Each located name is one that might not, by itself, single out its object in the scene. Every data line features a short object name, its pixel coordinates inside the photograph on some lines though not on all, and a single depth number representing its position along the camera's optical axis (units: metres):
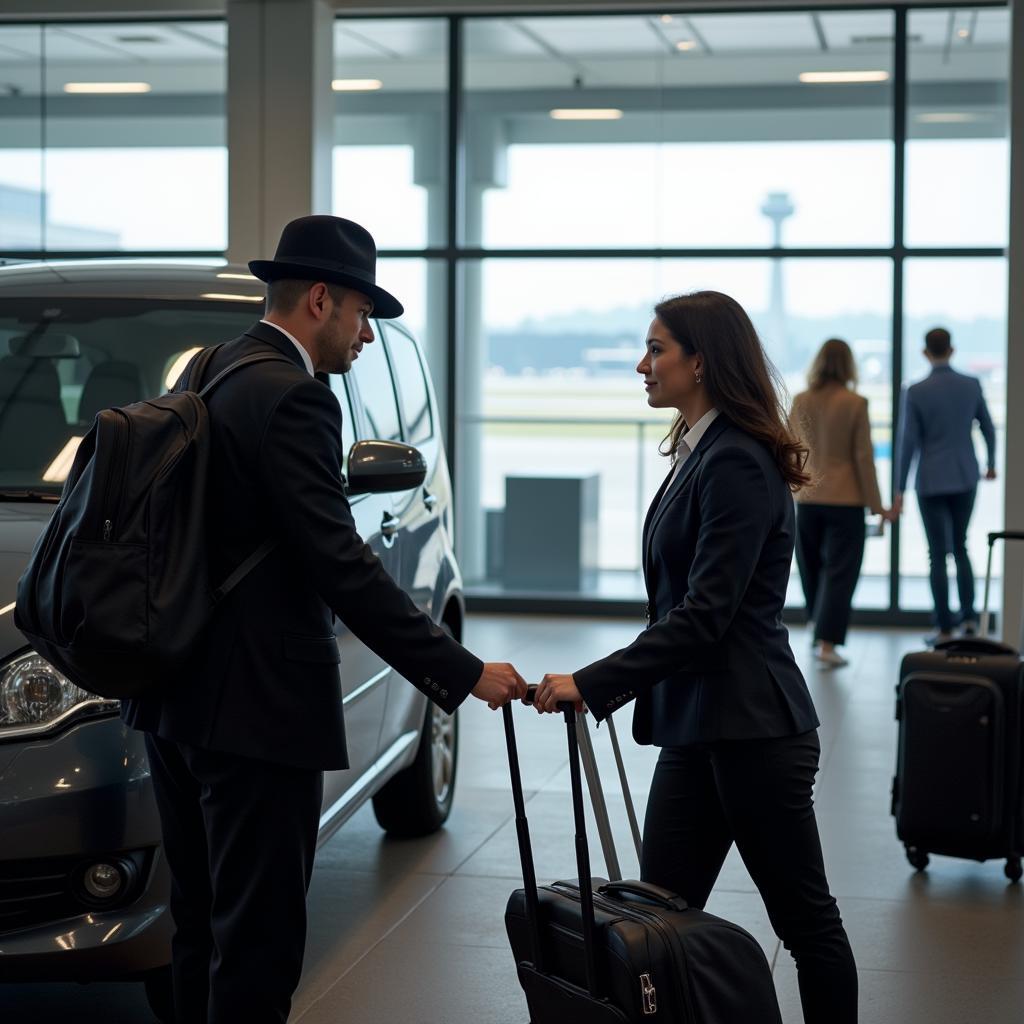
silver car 3.23
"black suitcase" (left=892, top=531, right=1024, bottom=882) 4.90
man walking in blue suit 10.21
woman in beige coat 9.33
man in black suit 2.69
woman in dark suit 2.92
